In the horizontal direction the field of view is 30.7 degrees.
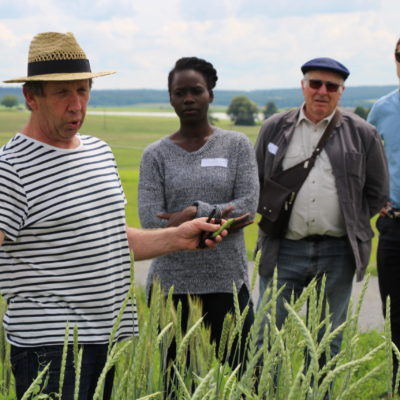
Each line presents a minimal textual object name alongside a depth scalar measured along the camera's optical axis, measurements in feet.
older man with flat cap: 13.76
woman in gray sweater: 12.09
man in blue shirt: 15.34
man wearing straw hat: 7.82
